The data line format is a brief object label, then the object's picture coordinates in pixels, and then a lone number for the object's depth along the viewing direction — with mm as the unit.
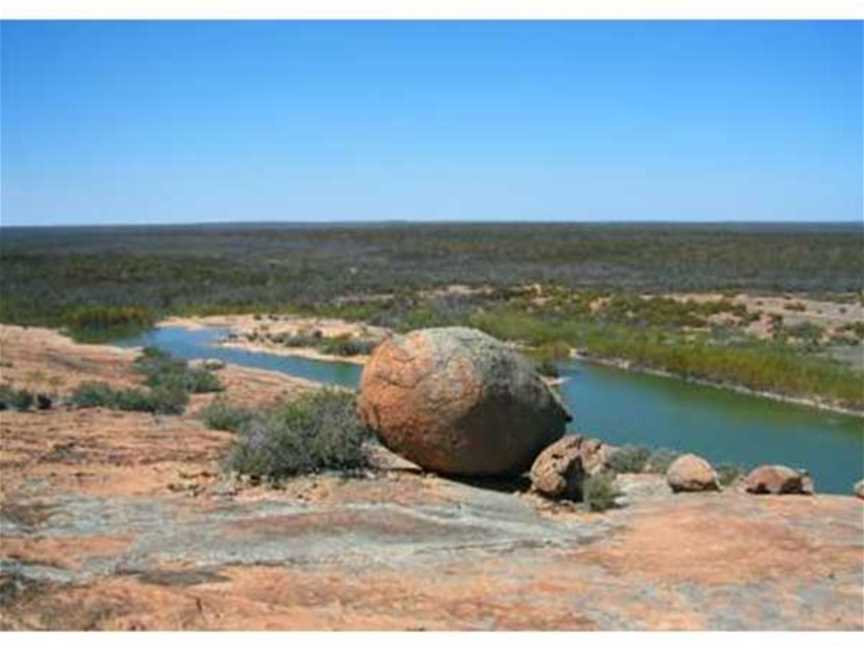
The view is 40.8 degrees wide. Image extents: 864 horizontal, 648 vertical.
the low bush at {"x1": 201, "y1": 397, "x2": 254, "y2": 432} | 16617
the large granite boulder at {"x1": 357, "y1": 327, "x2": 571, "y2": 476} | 12195
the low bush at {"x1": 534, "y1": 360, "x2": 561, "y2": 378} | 27391
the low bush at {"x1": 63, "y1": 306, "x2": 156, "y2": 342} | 36406
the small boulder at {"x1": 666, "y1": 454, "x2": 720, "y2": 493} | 12617
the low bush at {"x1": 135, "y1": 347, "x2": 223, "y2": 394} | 22016
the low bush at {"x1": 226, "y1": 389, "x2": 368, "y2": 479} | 12289
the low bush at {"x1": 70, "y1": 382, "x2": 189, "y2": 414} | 18734
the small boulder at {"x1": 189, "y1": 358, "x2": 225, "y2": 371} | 25797
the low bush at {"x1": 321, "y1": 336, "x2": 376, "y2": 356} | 31188
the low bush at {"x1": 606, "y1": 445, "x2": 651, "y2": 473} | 14422
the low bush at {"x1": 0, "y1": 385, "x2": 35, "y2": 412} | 17938
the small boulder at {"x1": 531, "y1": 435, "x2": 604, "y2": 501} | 11867
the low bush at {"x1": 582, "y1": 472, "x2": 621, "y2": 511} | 11641
